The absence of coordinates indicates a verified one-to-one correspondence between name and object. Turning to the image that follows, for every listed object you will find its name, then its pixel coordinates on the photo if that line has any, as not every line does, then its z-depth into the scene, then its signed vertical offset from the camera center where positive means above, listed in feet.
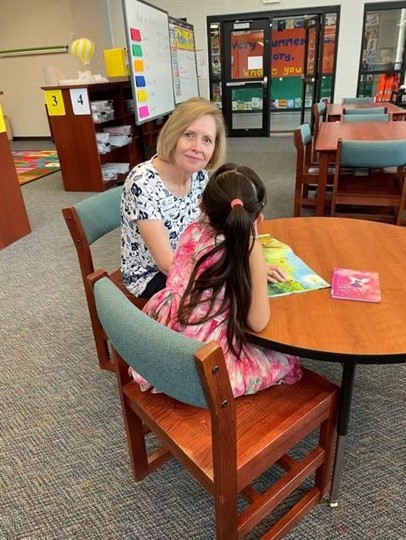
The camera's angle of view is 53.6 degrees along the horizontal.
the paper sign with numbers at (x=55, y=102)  13.80 -0.57
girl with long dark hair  2.96 -1.47
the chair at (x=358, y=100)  18.84 -1.49
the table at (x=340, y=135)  9.12 -1.61
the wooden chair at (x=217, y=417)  2.29 -2.48
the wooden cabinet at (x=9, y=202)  10.21 -2.75
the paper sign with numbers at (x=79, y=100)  13.39 -0.55
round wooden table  2.82 -1.75
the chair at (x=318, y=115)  11.35 -1.54
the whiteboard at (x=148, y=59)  11.28 +0.54
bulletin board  16.29 +0.62
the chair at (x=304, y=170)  9.65 -2.38
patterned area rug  18.17 -3.66
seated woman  4.59 -1.25
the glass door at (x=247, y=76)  24.11 -0.26
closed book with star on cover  3.35 -1.73
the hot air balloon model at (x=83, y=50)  14.96 +1.07
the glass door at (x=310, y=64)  22.67 +0.21
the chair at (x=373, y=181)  8.13 -2.57
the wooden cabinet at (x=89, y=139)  13.84 -1.87
